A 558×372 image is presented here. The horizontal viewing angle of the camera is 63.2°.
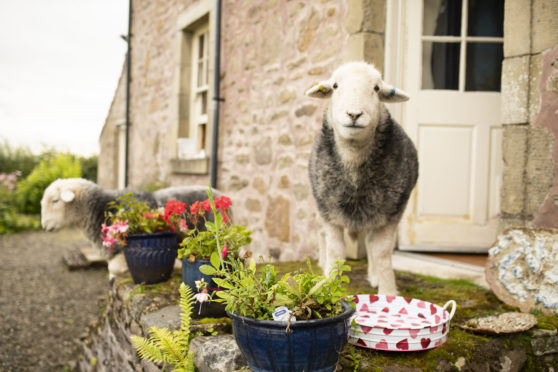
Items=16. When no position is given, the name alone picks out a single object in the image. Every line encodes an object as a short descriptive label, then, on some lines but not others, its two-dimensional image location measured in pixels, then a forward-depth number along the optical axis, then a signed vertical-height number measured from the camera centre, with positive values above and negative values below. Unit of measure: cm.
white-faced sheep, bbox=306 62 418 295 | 251 +7
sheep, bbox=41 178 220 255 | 352 -23
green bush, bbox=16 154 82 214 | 1220 -9
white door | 400 +51
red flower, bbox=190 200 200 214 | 276 -17
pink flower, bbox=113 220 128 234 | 301 -32
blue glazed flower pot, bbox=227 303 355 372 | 157 -56
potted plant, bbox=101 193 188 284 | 305 -40
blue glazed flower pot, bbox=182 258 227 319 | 247 -59
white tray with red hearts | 192 -65
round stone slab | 265 -49
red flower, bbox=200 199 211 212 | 278 -15
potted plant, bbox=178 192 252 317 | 246 -40
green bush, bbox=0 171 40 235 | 1080 -99
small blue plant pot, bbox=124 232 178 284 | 306 -52
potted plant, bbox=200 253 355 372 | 157 -49
